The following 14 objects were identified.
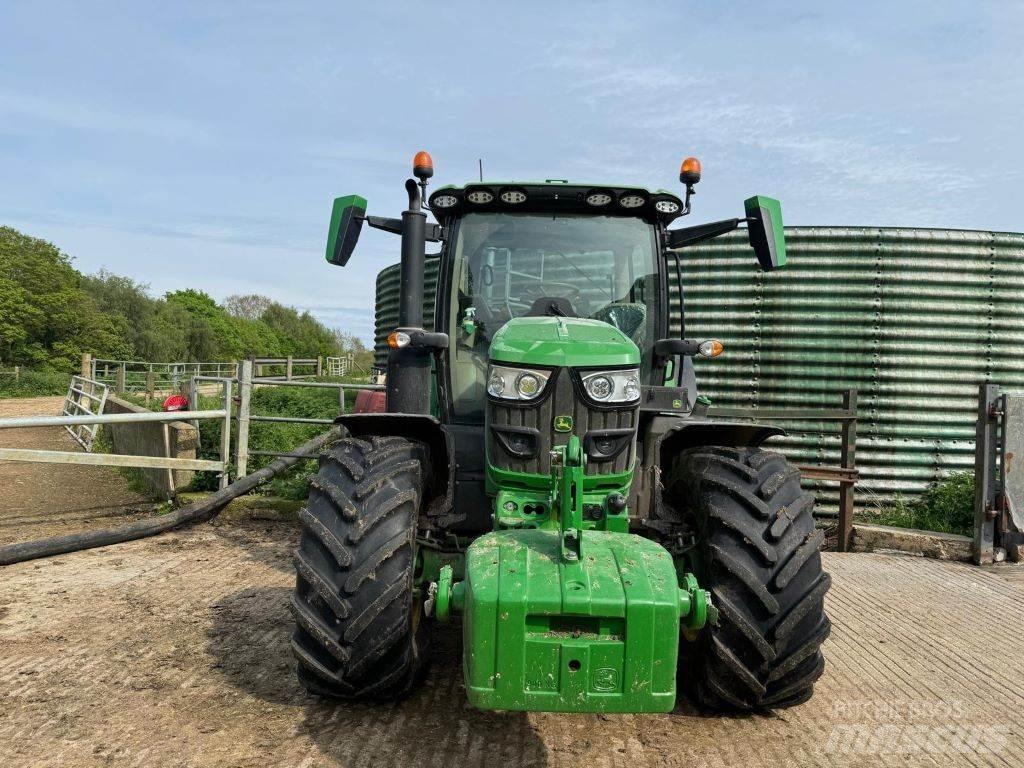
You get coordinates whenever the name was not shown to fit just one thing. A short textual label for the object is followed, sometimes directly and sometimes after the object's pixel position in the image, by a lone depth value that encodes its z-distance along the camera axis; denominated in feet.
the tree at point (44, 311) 145.79
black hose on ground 20.22
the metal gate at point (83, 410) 46.62
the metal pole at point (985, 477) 23.81
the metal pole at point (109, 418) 20.03
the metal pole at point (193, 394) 30.32
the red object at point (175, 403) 31.86
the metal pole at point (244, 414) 26.62
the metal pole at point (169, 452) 26.89
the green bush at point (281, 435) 27.35
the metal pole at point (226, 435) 26.48
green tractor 8.59
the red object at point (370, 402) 27.27
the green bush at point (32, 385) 102.17
